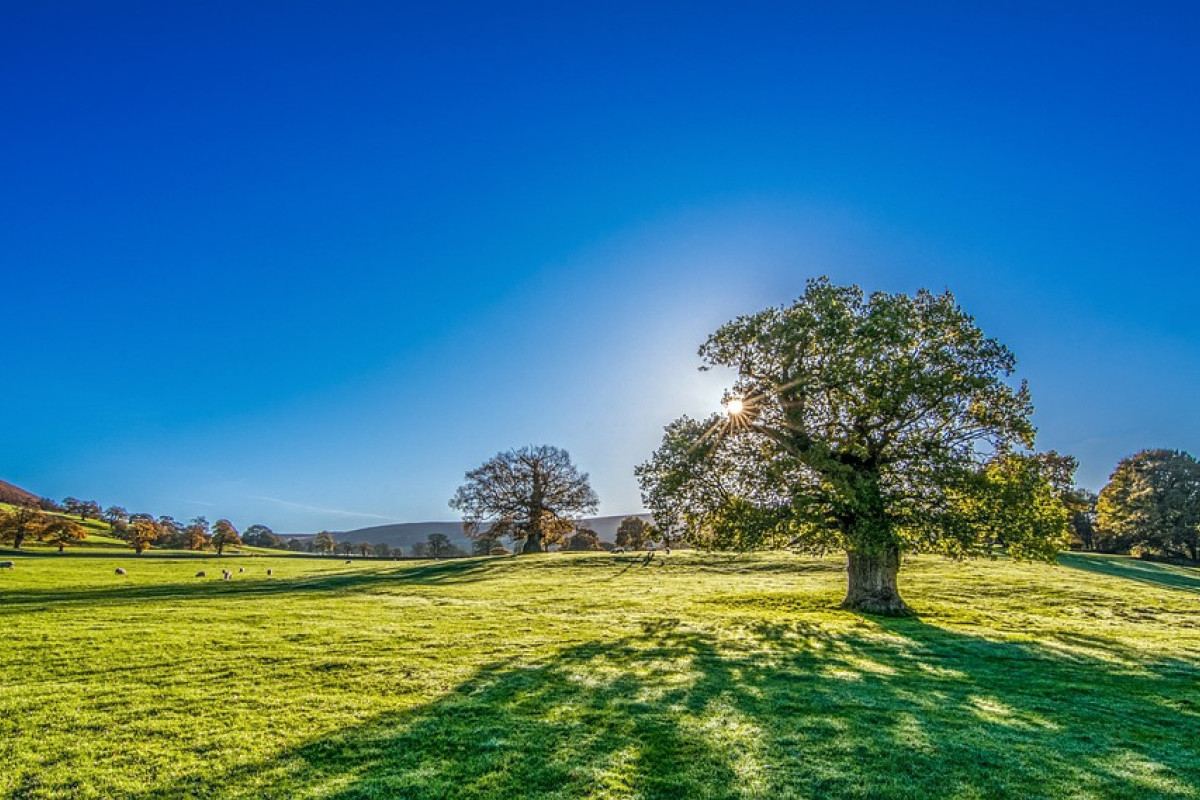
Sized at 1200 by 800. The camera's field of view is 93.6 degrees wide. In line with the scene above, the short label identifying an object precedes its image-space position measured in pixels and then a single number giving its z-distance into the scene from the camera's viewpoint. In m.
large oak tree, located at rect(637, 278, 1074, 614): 23.27
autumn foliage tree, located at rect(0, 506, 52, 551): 69.50
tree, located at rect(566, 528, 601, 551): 78.91
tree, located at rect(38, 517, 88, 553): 70.06
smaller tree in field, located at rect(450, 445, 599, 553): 65.31
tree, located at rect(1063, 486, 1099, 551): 77.94
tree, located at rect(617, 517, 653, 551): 76.69
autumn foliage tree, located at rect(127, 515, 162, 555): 74.00
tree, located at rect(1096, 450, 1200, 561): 61.59
